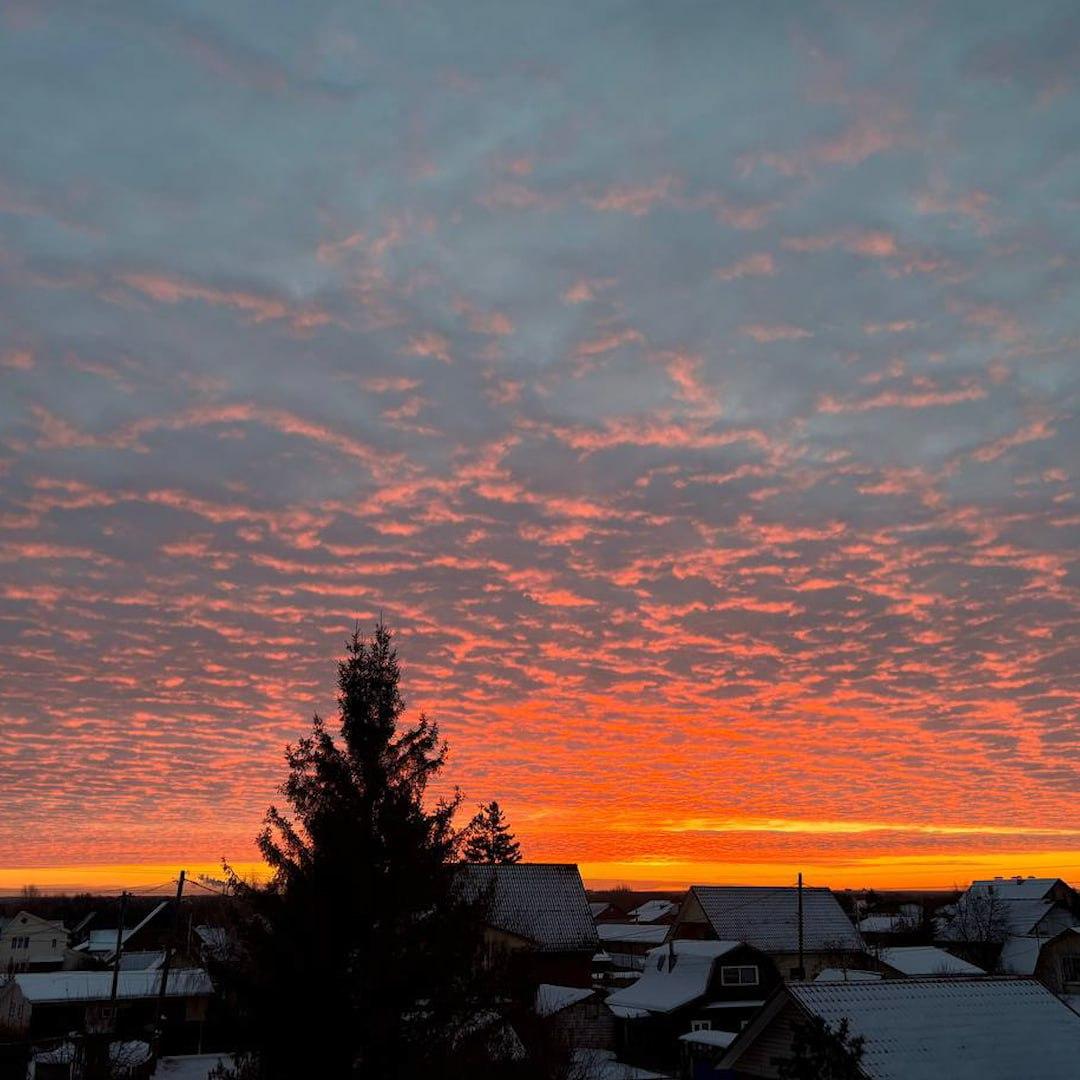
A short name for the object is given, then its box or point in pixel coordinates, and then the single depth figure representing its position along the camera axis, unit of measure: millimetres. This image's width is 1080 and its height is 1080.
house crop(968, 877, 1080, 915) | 80562
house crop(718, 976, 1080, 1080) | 24234
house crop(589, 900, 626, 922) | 149125
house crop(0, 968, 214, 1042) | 55625
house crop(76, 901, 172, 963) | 90938
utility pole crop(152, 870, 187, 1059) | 41125
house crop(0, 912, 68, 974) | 87500
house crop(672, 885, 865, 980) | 62875
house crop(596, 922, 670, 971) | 92962
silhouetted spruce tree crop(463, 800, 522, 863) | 119675
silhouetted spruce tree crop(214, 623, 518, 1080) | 19719
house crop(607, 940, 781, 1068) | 51625
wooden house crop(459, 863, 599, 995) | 51656
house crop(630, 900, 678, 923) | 133375
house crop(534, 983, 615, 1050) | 44125
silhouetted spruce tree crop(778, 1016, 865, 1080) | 19547
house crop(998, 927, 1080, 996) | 68688
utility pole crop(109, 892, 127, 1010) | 46853
